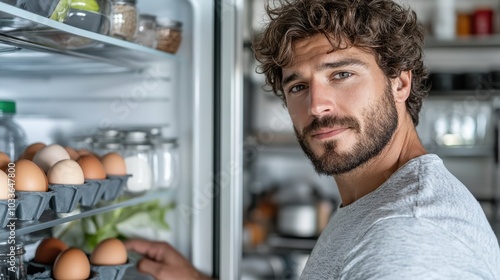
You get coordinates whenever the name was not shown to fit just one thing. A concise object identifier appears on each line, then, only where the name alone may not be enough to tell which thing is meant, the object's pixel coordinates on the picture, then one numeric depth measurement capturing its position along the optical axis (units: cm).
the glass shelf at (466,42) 277
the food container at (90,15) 100
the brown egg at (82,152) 119
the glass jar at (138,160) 132
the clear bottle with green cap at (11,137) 114
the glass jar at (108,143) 135
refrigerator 134
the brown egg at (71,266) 106
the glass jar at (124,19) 114
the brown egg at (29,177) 91
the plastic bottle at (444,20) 285
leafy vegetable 139
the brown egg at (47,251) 117
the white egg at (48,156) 107
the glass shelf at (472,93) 273
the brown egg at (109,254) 117
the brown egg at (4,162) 94
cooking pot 284
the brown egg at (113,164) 121
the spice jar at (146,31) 127
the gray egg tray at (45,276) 105
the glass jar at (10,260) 93
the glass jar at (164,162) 138
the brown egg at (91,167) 111
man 79
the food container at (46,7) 82
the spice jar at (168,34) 131
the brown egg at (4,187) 86
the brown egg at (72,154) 116
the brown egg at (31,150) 114
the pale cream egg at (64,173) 100
